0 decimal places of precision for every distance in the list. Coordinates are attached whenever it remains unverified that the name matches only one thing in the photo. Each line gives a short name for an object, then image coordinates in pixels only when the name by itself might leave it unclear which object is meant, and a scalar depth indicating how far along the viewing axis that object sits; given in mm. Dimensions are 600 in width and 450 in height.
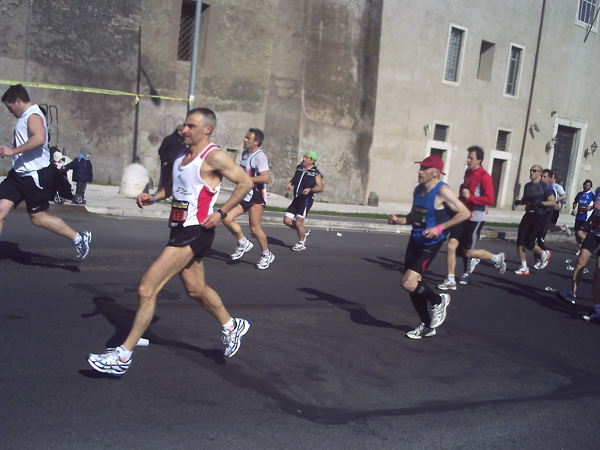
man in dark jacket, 13211
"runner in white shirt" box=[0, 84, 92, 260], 7359
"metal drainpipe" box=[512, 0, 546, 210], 33188
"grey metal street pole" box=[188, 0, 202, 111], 17953
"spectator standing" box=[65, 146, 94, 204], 14914
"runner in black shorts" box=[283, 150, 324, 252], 11734
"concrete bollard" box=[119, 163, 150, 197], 17922
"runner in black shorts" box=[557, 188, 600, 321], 8297
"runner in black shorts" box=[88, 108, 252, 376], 4895
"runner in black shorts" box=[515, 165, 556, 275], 11367
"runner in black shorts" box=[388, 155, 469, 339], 6703
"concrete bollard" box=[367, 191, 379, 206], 27172
